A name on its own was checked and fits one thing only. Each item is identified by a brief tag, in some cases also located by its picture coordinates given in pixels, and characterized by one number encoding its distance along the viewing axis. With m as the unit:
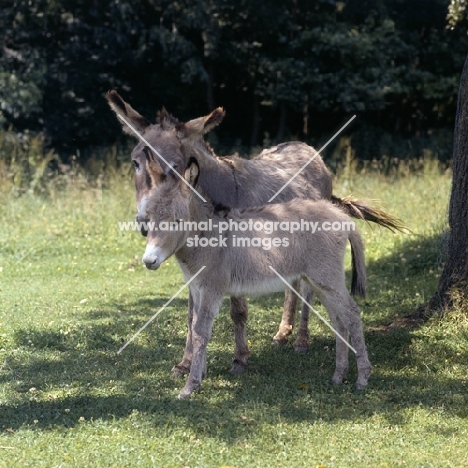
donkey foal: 5.63
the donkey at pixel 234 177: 6.28
